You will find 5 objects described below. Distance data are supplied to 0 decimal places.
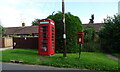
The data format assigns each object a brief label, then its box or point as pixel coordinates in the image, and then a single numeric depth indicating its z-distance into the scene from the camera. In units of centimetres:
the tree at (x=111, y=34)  916
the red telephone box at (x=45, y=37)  684
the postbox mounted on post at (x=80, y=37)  609
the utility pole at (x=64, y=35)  614
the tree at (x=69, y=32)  794
